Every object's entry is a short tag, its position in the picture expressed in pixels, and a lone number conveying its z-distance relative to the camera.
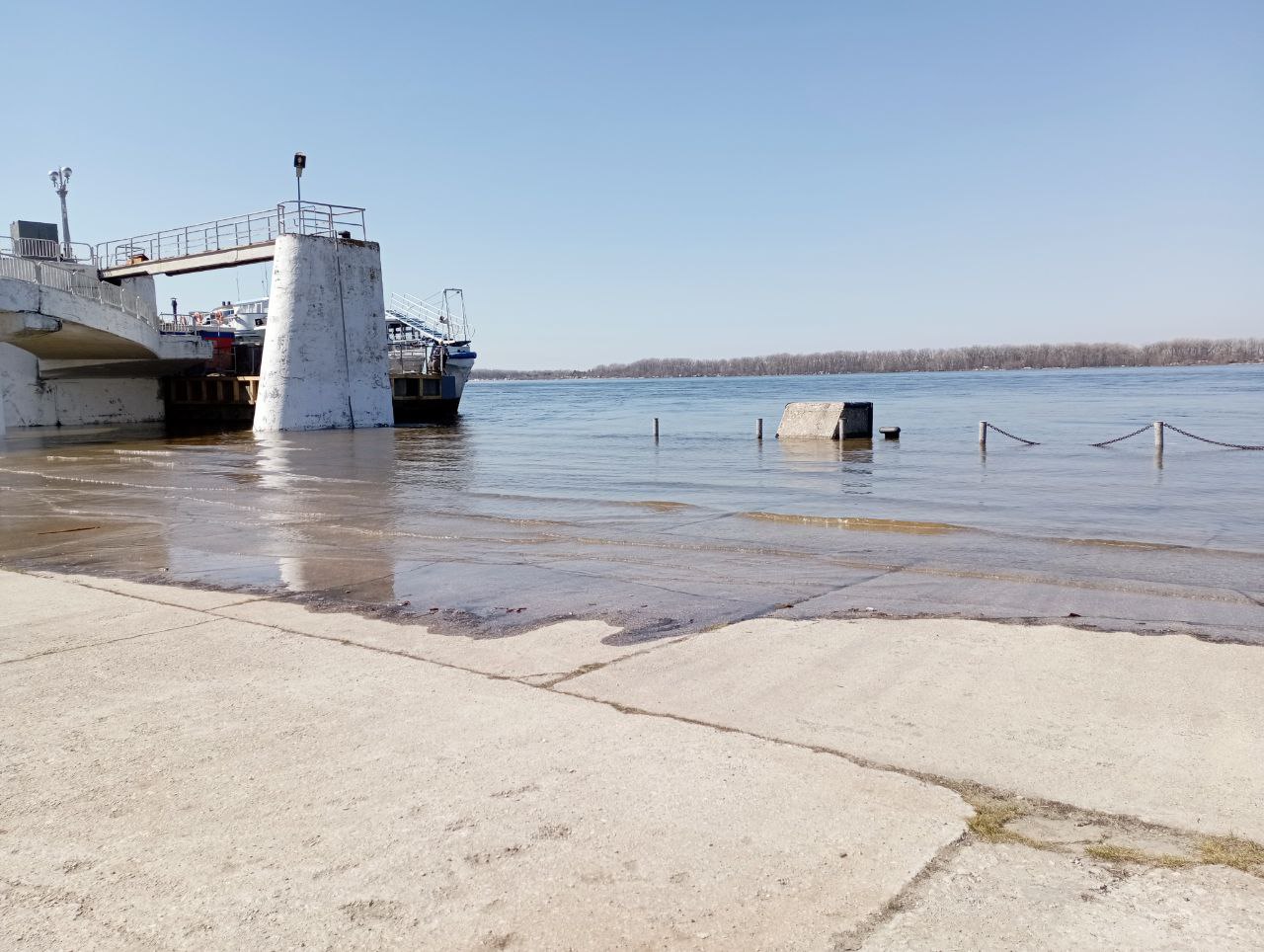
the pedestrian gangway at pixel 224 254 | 36.72
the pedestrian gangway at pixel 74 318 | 30.06
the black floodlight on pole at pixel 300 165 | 37.09
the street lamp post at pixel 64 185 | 48.94
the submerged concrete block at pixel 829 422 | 31.20
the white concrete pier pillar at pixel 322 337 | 36.22
